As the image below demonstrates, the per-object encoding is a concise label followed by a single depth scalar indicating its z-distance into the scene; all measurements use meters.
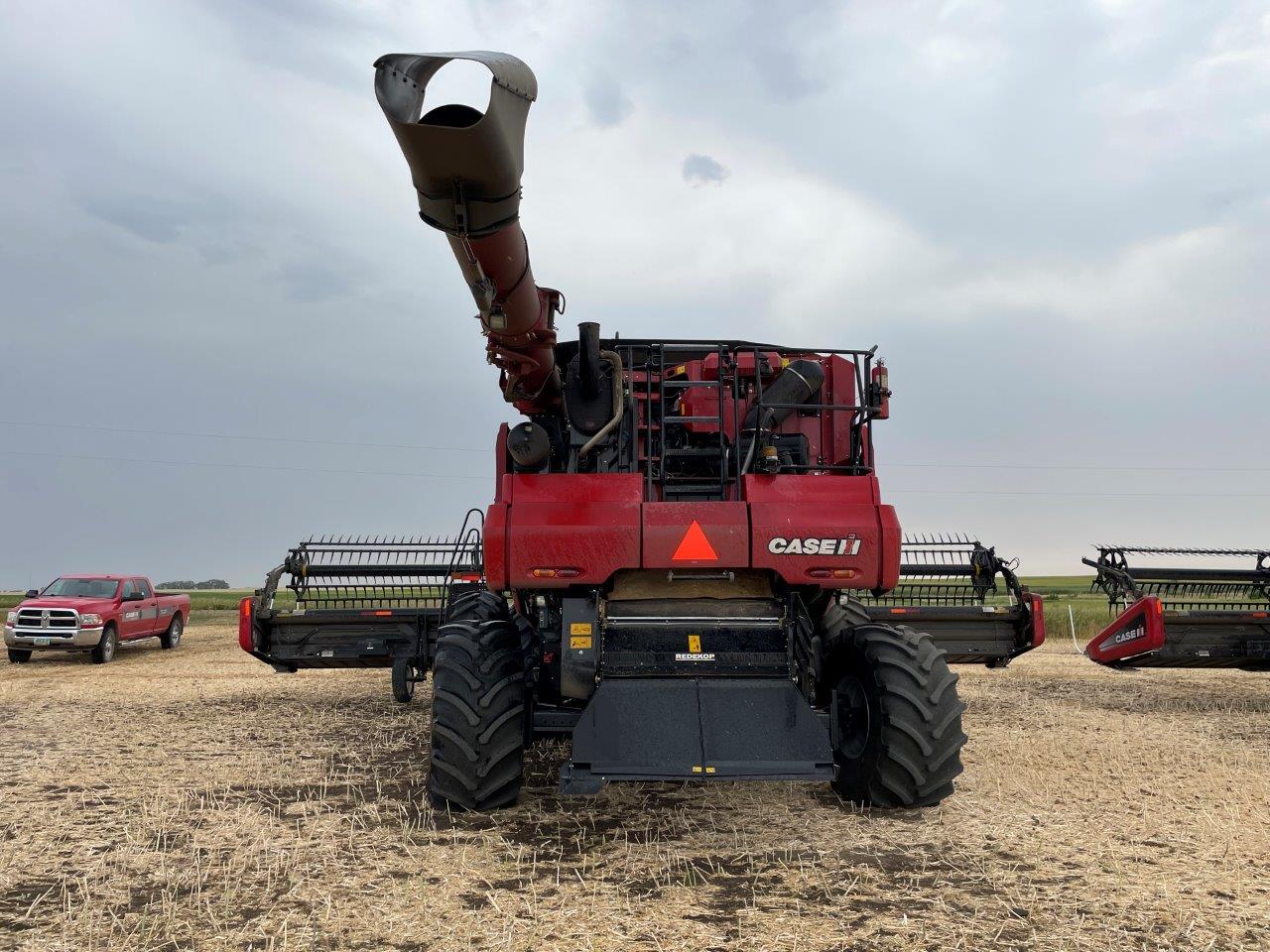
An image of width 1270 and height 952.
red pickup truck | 17.39
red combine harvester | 5.34
